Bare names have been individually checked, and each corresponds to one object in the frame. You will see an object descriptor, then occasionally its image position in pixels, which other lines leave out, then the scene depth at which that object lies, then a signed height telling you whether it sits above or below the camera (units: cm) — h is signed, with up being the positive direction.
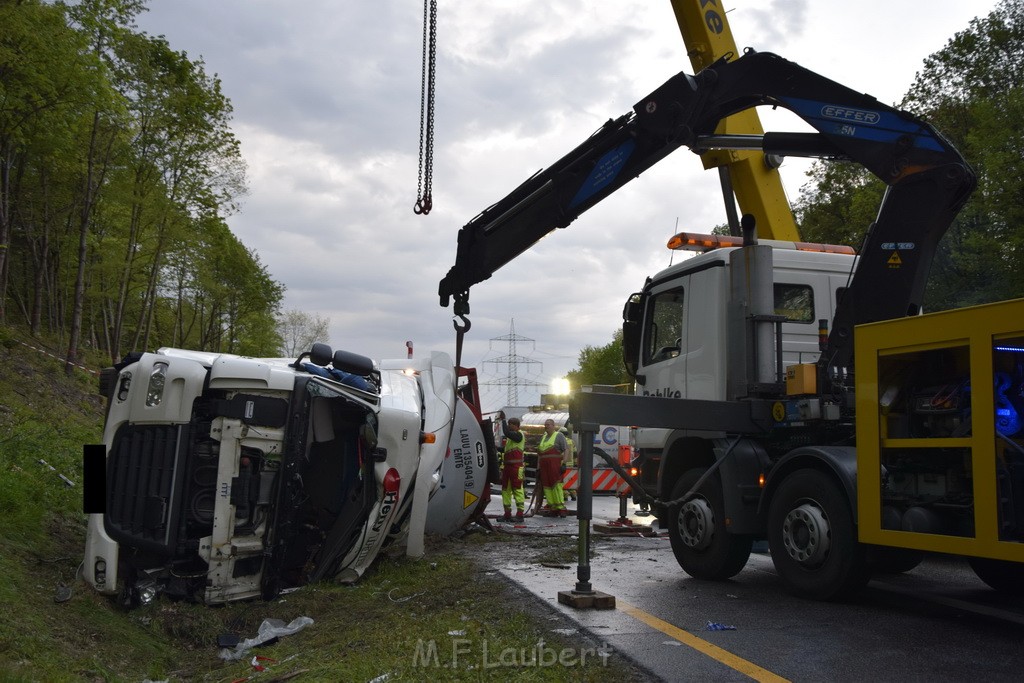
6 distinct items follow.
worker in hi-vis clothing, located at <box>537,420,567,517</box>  1457 -2
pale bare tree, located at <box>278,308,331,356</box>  6819 +924
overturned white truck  624 -15
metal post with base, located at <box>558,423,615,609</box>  614 -51
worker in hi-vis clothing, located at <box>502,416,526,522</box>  1411 -2
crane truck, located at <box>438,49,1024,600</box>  512 +78
